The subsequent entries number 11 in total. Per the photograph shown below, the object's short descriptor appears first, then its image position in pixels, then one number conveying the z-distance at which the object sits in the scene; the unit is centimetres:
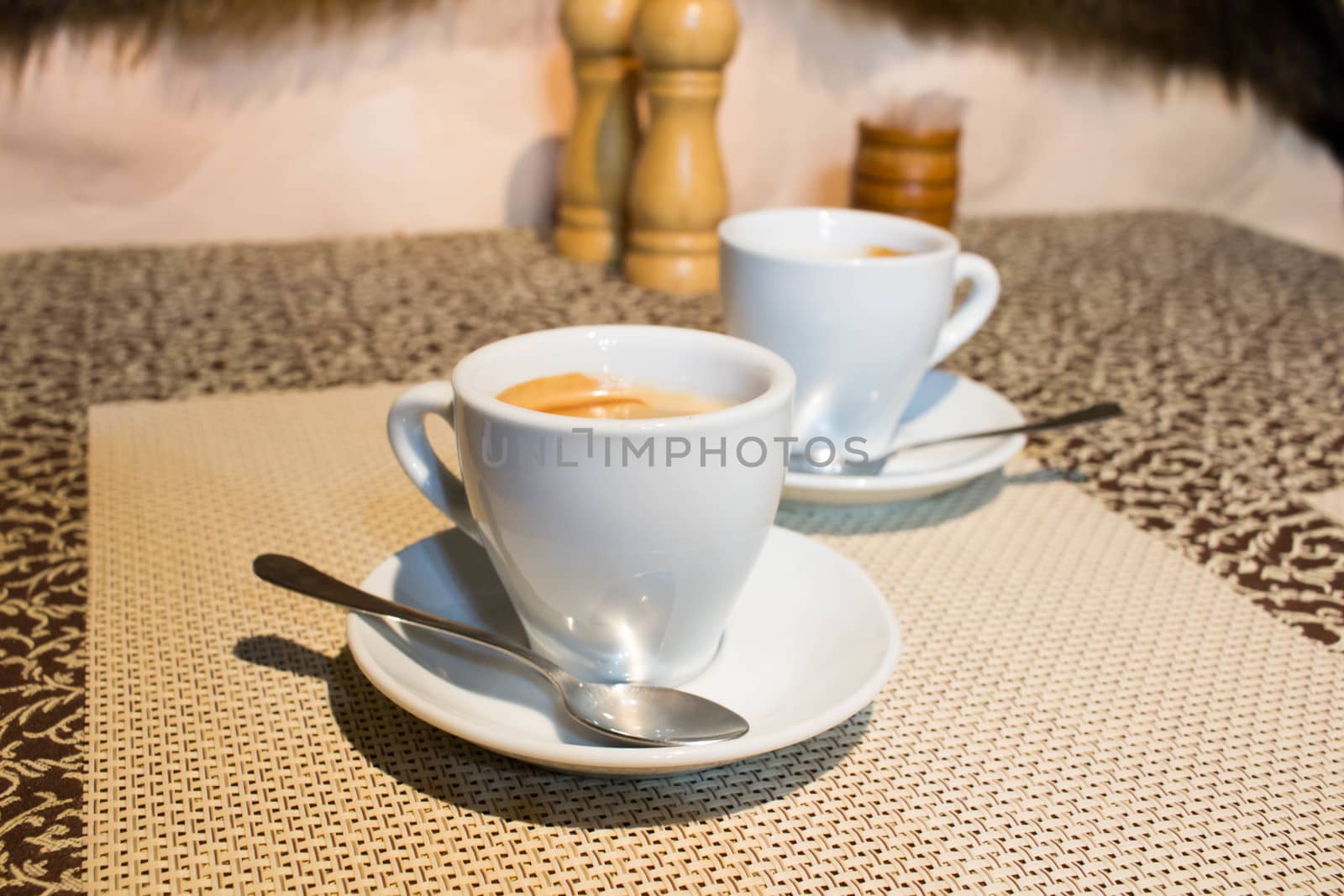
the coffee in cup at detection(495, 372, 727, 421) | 42
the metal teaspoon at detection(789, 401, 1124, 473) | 59
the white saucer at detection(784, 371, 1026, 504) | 54
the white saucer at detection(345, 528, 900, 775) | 34
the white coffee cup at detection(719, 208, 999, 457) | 55
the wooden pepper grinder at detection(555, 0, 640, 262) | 98
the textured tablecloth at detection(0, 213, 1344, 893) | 47
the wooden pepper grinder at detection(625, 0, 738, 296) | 93
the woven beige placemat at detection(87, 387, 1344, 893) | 34
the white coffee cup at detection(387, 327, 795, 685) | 36
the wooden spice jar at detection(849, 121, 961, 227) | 102
